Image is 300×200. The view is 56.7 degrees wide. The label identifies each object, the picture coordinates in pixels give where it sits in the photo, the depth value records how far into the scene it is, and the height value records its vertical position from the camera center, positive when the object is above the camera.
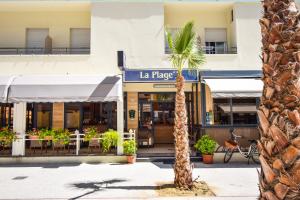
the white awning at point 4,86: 12.66 +1.48
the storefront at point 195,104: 13.76 +0.69
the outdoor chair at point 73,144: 15.33 -1.51
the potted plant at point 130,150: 13.27 -1.59
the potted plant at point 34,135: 13.80 -0.87
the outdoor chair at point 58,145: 13.85 -1.54
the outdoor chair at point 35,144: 15.05 -1.44
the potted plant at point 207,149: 13.20 -1.56
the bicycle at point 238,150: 13.19 -1.65
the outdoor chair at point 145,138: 16.78 -1.29
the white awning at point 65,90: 12.79 +1.27
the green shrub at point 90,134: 13.70 -0.85
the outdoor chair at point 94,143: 14.59 -1.37
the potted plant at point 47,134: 13.72 -0.83
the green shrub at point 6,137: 13.37 -0.93
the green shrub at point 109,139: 13.40 -1.07
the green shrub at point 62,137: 13.62 -0.97
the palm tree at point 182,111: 8.68 +0.17
